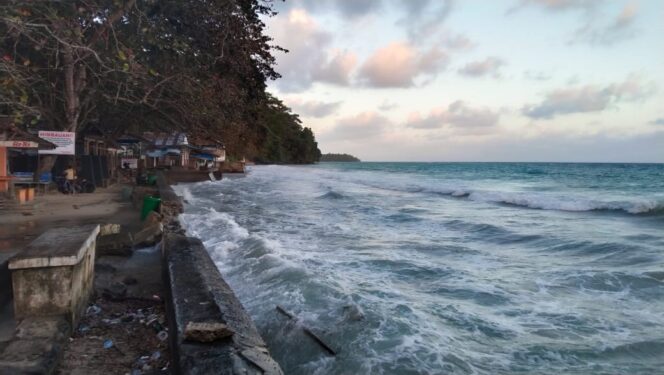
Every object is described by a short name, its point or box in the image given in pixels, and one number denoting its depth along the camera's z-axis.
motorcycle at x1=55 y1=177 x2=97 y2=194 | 16.88
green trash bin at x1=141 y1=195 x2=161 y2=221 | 10.43
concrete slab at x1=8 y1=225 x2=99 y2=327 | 3.75
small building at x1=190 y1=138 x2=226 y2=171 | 43.77
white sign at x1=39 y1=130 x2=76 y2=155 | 13.45
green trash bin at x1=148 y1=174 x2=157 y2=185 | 20.17
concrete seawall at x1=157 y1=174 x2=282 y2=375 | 2.85
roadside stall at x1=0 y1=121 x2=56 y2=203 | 12.52
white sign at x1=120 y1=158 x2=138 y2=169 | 30.11
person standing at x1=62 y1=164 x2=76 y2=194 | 16.88
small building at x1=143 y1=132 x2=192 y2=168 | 34.09
